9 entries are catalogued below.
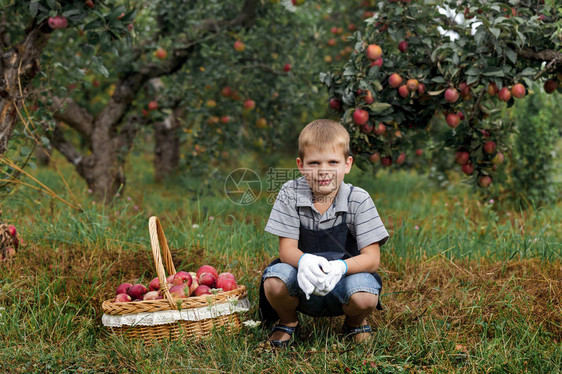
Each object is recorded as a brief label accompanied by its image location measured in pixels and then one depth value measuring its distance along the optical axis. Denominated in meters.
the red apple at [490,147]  3.16
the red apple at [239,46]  4.79
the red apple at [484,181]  3.25
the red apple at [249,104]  5.05
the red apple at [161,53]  4.75
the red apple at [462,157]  3.24
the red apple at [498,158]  3.15
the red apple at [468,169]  3.26
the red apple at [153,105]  5.16
